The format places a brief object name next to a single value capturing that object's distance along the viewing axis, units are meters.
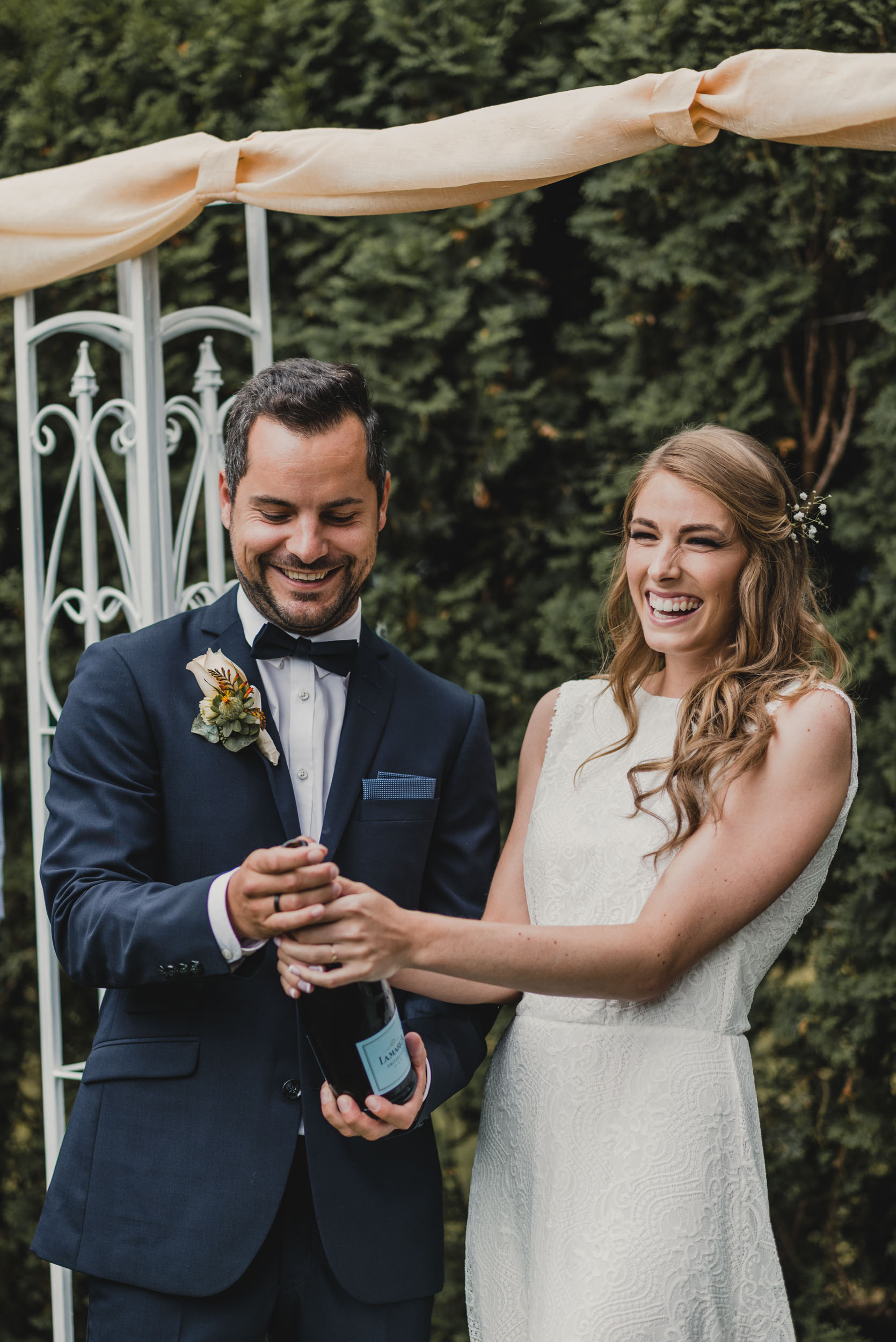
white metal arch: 2.95
